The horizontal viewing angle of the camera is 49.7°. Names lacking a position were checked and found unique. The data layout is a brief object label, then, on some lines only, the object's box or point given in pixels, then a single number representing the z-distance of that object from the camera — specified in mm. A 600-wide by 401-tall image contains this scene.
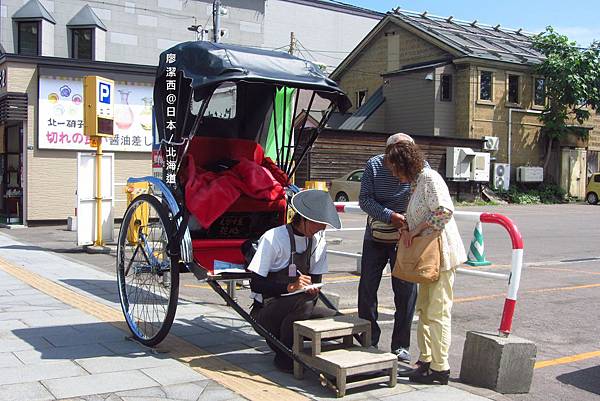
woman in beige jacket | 4730
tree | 32469
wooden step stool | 4543
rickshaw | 5391
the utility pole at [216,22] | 23559
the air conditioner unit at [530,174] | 32812
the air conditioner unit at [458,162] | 29578
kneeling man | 5016
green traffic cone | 10086
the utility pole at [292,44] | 30719
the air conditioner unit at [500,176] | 31484
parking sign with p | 12547
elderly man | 5355
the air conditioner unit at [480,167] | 30141
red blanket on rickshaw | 5645
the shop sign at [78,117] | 17656
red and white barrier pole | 4895
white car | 23747
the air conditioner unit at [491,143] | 31664
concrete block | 4746
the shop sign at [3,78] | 17438
